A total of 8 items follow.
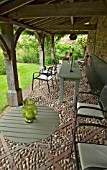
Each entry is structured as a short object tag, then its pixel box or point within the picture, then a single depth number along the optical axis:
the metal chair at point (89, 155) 1.34
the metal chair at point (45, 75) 4.47
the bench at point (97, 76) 3.25
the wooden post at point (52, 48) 10.00
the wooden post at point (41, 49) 6.76
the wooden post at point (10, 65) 2.93
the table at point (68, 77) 3.49
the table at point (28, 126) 1.67
